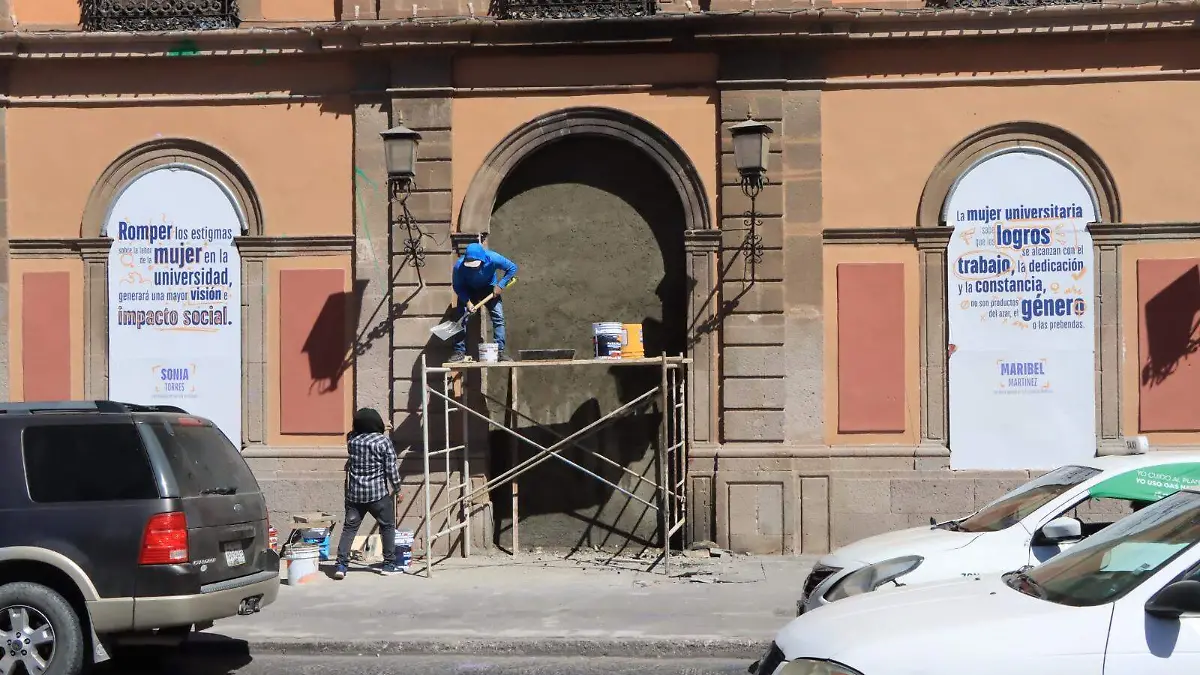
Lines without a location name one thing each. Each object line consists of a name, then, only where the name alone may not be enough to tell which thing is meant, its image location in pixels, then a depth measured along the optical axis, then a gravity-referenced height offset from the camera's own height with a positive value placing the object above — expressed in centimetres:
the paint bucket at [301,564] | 1172 -204
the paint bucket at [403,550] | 1224 -199
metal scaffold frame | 1255 -92
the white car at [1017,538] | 791 -124
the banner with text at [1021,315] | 1303 +43
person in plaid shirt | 1196 -124
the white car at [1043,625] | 466 -111
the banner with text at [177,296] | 1366 +69
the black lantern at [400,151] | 1262 +217
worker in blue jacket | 1270 +81
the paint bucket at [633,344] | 1260 +11
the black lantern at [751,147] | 1231 +216
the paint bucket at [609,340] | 1245 +16
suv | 743 -114
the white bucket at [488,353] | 1257 +3
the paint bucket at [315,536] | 1229 -186
